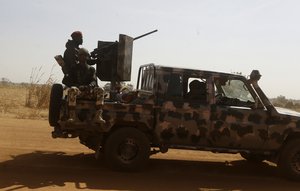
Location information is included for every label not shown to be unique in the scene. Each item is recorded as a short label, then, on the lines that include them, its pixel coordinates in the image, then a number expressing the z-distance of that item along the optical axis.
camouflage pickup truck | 9.02
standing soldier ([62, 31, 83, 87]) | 9.59
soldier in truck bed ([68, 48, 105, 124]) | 8.78
